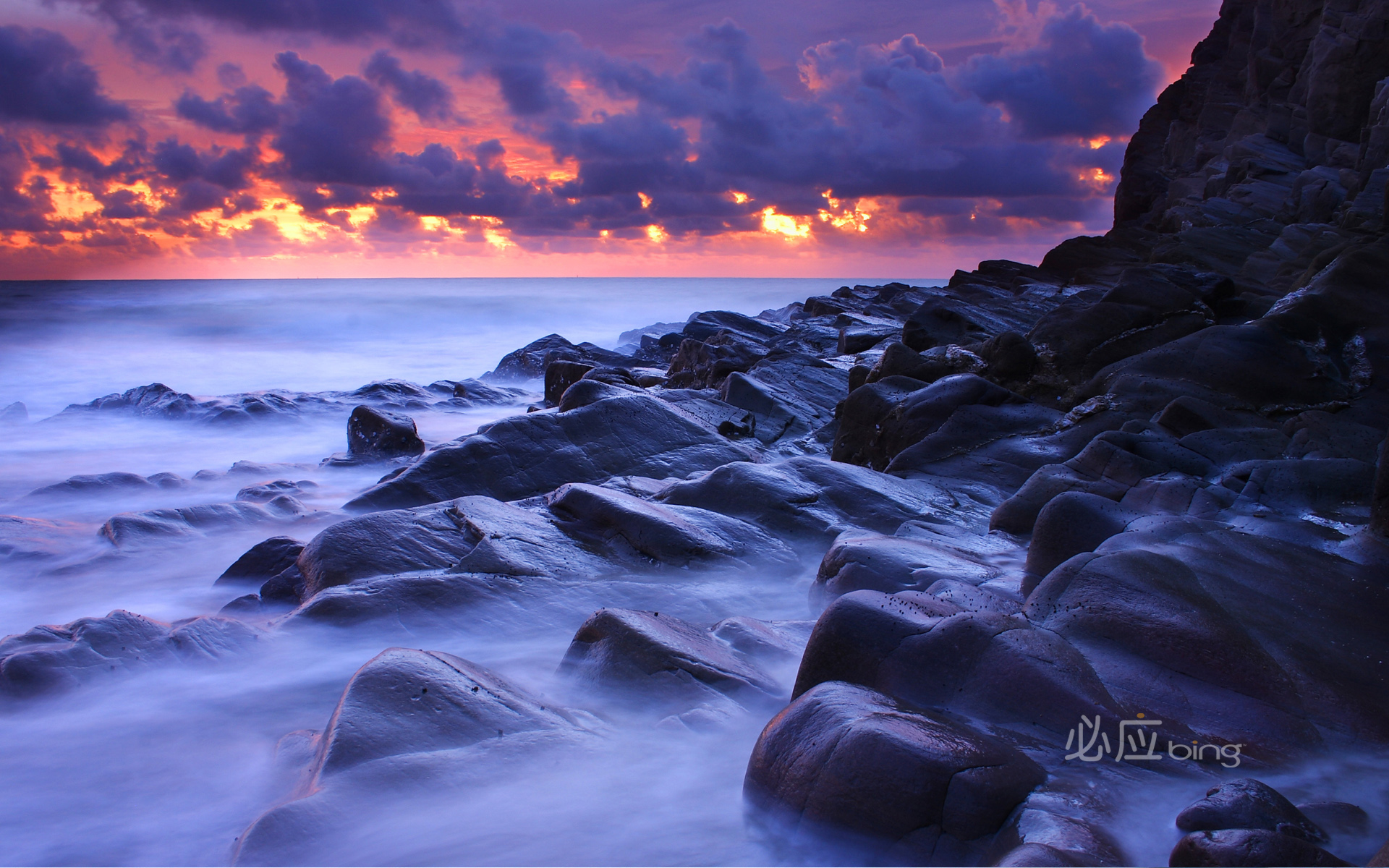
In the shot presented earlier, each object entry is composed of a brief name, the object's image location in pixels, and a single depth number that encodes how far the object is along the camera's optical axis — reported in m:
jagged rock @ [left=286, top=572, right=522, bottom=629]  5.11
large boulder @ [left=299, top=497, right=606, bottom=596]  5.66
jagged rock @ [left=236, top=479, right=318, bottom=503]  9.15
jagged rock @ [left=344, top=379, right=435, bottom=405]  16.94
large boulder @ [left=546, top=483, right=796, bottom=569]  6.18
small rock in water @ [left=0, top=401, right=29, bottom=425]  15.70
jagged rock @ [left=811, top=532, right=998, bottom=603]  5.04
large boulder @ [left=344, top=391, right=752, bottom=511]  7.92
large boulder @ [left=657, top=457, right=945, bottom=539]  6.87
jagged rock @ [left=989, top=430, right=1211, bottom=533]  6.06
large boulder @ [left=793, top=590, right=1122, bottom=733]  3.41
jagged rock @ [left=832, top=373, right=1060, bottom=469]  8.20
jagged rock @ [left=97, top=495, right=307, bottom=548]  7.67
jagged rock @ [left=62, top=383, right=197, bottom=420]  15.69
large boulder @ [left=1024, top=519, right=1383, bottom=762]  3.45
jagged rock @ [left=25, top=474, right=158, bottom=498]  9.84
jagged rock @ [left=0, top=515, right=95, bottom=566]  7.35
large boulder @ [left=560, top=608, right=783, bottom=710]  4.10
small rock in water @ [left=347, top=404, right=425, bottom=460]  11.51
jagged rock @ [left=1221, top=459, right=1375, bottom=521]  5.23
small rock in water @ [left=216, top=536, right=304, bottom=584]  6.52
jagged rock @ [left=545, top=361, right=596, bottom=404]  14.51
